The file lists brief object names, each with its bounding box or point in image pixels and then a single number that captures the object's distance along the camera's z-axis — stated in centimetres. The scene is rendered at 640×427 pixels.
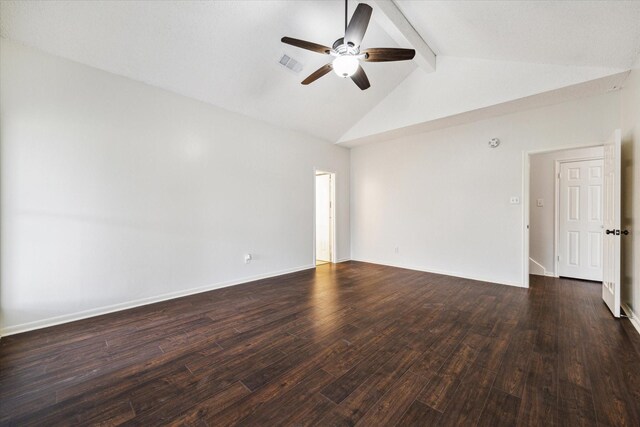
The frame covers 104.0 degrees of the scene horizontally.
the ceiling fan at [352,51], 220
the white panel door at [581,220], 418
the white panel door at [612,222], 275
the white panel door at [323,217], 601
